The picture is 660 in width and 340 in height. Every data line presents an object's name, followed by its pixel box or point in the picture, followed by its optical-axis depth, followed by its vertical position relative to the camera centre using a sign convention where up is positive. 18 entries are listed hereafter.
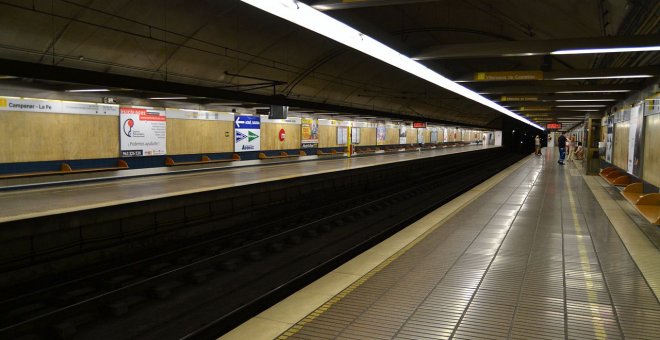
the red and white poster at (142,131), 13.19 +0.06
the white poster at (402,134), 36.34 +0.24
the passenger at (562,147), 22.27 -0.39
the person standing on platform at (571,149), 26.75 -0.58
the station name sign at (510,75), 10.32 +1.49
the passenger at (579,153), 26.95 -0.82
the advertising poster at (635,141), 9.63 -0.01
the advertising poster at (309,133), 23.05 +0.14
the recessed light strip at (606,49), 7.15 +1.52
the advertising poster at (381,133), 31.85 +0.23
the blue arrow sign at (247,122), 18.04 +0.53
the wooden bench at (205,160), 15.00 -0.99
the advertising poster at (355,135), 28.56 +0.05
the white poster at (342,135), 26.94 +0.07
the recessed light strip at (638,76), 9.65 +1.43
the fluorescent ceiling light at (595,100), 16.93 +1.53
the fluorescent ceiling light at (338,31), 4.76 +1.40
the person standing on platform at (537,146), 32.49 -0.56
